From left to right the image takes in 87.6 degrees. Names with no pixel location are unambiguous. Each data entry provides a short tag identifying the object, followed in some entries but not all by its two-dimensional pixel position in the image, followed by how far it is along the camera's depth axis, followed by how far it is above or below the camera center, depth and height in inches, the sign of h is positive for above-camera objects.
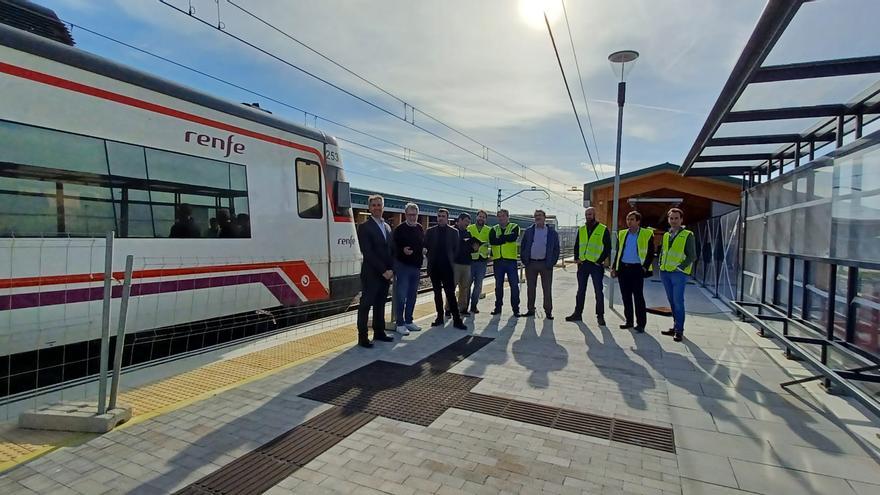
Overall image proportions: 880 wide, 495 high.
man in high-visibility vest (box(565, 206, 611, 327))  277.6 -19.4
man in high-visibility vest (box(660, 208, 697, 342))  241.0 -21.2
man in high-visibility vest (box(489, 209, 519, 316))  300.5 -20.3
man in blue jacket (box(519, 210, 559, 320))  292.5 -19.1
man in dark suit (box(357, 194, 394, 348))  218.8 -20.8
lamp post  315.6 +99.8
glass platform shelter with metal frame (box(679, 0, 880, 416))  130.9 +33.1
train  161.3 +6.4
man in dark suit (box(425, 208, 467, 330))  262.1 -17.8
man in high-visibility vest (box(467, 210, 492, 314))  304.8 -21.8
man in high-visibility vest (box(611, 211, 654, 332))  256.0 -22.7
